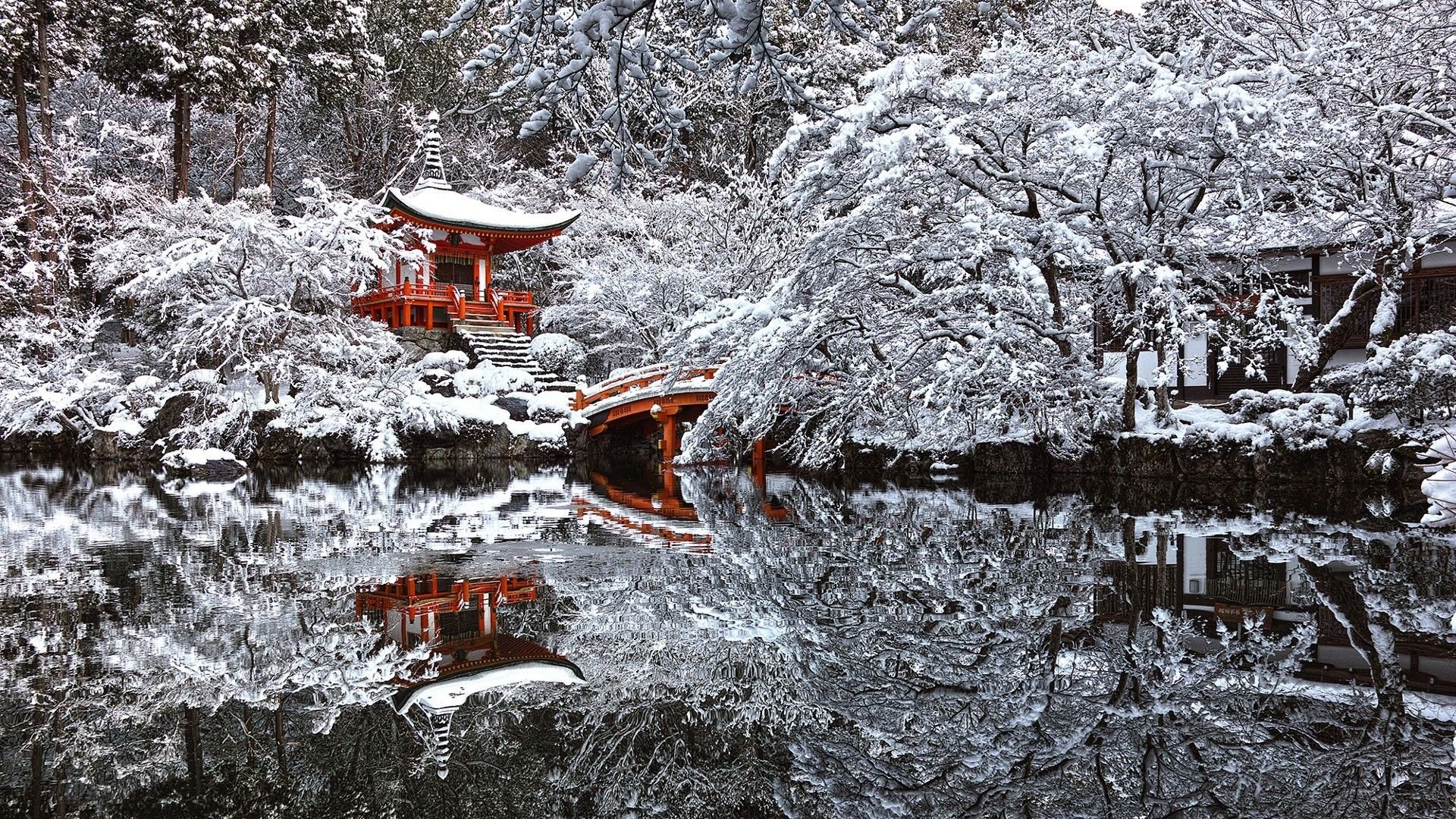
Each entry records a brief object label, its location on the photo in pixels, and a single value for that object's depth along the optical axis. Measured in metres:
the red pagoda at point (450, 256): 27.28
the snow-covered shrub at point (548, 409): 24.48
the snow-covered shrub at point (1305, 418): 13.87
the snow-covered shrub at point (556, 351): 27.27
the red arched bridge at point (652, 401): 20.72
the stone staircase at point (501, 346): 26.17
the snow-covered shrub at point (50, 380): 22.69
